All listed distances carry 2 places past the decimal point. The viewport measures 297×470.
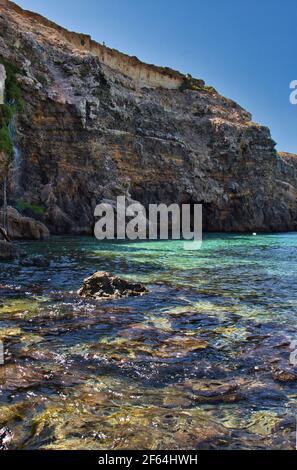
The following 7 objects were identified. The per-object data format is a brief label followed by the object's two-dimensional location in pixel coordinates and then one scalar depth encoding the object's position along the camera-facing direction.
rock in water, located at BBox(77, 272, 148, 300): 10.92
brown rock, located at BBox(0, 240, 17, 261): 19.12
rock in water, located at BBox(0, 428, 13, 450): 3.85
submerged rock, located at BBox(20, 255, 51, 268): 17.12
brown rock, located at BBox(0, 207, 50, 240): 30.04
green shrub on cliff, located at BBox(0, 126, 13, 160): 32.10
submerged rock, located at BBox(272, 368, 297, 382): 5.61
